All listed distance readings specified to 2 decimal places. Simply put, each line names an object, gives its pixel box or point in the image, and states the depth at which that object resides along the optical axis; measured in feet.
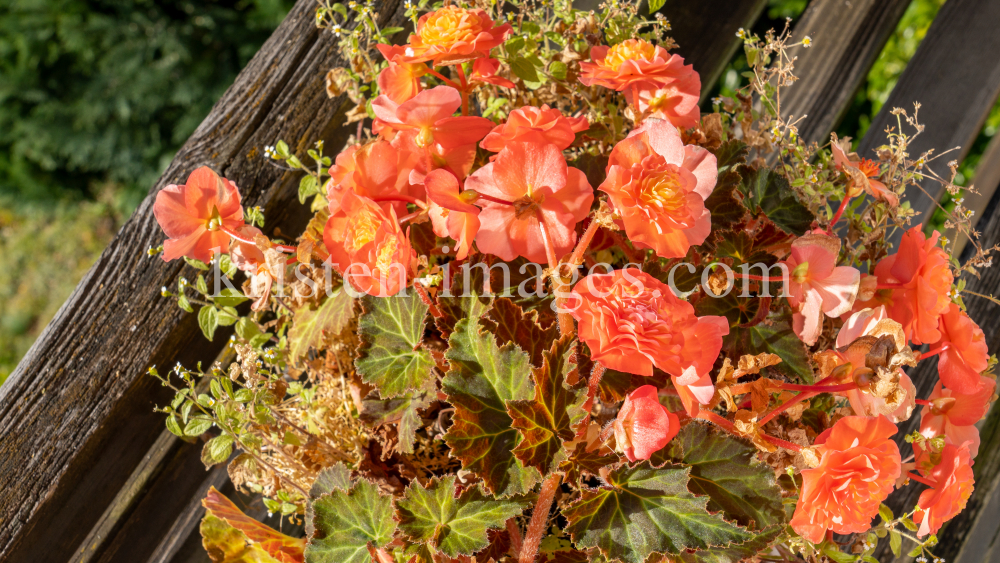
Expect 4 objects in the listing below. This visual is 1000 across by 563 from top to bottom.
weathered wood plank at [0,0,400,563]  2.84
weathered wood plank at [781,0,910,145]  3.98
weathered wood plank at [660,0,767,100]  3.78
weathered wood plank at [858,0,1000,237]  3.99
